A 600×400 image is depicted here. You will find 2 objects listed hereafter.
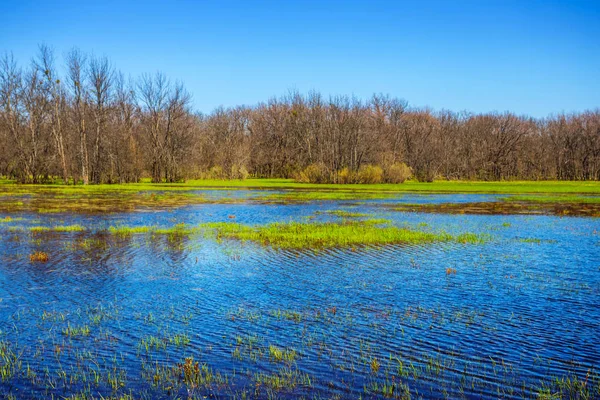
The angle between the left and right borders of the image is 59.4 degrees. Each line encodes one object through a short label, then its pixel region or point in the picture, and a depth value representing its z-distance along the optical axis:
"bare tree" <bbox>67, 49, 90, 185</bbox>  71.00
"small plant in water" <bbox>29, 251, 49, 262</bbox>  18.64
